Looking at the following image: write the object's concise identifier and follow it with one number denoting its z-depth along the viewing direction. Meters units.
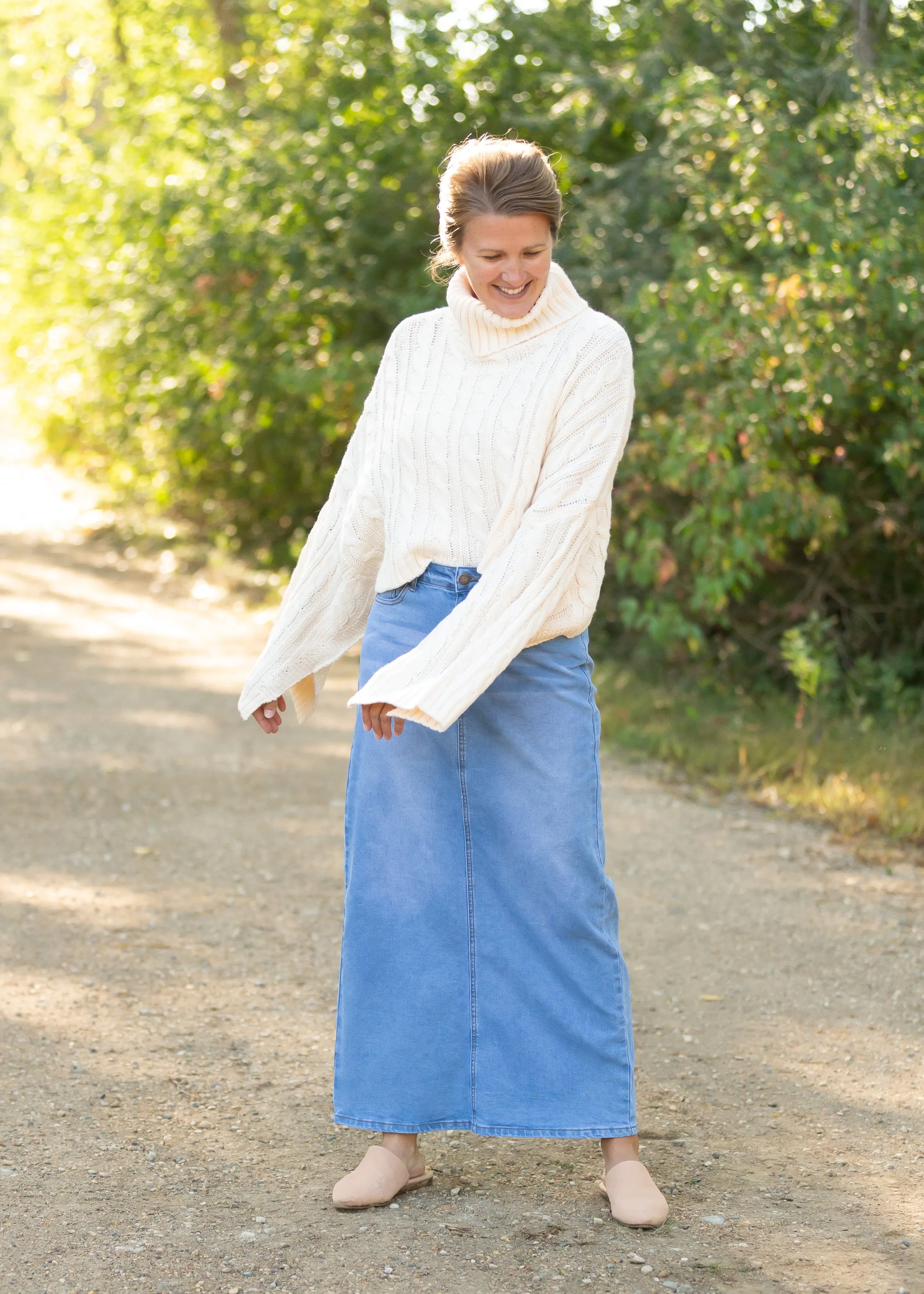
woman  5.35
